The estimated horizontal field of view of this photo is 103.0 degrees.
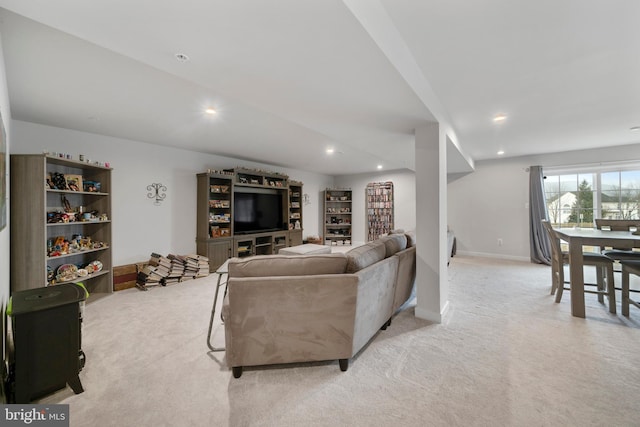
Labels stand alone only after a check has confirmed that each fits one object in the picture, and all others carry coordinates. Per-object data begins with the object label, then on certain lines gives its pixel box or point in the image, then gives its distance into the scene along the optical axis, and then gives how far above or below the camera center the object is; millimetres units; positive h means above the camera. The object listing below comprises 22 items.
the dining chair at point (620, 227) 3129 -220
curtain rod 4503 +880
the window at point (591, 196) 4559 +303
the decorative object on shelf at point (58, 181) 3068 +470
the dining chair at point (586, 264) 2730 -663
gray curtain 5062 -65
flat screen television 5352 +110
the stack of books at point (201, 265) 4291 -810
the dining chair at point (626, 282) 2520 -740
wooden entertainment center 4707 +66
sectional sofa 1698 -634
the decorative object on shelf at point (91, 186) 3428 +450
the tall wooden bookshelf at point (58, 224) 2615 -48
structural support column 2570 -77
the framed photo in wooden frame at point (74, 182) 3218 +487
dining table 2627 -427
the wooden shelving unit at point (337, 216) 7922 -13
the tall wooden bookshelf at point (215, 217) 4633 +12
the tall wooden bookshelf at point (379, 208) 7328 +194
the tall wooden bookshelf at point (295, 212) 6535 +115
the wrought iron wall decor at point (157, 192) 4180 +439
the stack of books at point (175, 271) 3896 -826
